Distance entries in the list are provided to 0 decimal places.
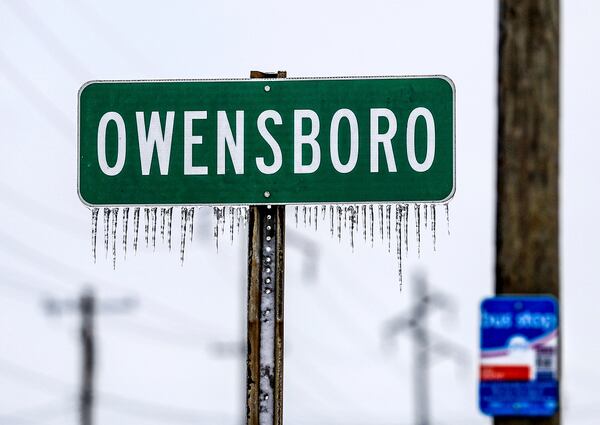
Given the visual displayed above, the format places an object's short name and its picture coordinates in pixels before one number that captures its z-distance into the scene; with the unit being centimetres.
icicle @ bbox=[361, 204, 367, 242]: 1455
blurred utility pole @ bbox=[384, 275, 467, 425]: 6825
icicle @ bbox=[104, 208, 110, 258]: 1488
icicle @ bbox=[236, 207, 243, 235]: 1467
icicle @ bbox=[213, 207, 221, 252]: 1467
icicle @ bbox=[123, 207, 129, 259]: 1489
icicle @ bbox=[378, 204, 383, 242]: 1452
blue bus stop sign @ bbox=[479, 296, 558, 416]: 1179
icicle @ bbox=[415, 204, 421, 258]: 1448
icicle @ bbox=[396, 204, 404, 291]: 1454
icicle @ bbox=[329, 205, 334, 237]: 1454
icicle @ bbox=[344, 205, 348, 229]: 1457
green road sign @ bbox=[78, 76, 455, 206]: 1435
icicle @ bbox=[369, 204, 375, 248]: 1459
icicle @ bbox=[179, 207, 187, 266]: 1480
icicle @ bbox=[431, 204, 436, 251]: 1439
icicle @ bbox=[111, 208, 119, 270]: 1487
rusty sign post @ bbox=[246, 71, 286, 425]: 1440
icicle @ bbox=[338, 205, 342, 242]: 1455
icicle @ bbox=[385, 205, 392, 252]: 1452
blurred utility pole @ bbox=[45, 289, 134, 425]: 5731
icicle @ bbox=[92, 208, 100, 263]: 1488
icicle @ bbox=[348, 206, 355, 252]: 1453
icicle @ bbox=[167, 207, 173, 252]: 1484
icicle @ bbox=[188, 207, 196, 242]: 1478
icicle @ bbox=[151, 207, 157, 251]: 1480
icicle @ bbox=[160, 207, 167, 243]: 1484
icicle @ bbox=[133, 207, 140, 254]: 1483
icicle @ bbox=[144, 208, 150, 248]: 1484
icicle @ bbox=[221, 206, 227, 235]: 1462
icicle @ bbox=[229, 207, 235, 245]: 1466
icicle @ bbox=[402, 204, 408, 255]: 1450
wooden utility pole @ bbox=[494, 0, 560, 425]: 1181
